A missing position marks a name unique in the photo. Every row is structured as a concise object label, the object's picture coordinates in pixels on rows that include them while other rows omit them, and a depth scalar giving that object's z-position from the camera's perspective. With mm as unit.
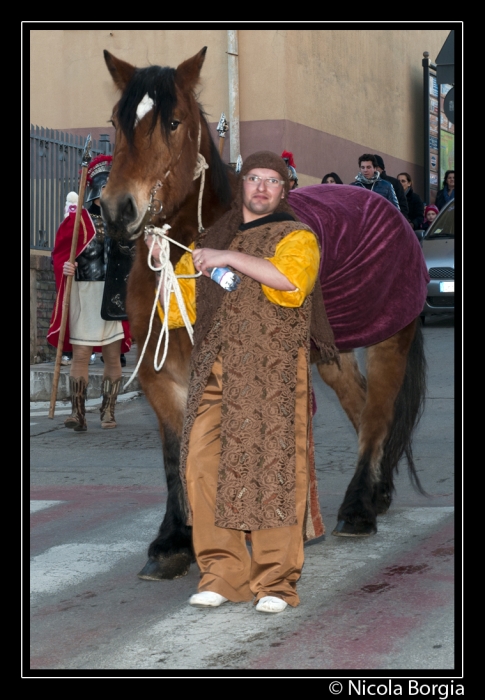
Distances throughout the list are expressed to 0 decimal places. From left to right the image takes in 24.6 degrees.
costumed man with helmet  9828
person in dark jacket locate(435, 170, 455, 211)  19641
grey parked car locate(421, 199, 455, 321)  16391
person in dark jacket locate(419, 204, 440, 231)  19803
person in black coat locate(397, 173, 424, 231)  18125
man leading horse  4566
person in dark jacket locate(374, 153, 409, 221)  13258
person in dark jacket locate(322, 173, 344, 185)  14609
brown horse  4934
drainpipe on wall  19703
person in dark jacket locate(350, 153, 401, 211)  11434
